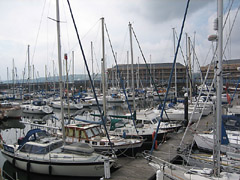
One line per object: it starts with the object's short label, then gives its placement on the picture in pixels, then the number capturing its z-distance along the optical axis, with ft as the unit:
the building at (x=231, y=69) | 217.99
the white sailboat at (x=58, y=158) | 37.29
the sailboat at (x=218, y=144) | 24.39
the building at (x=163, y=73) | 290.66
